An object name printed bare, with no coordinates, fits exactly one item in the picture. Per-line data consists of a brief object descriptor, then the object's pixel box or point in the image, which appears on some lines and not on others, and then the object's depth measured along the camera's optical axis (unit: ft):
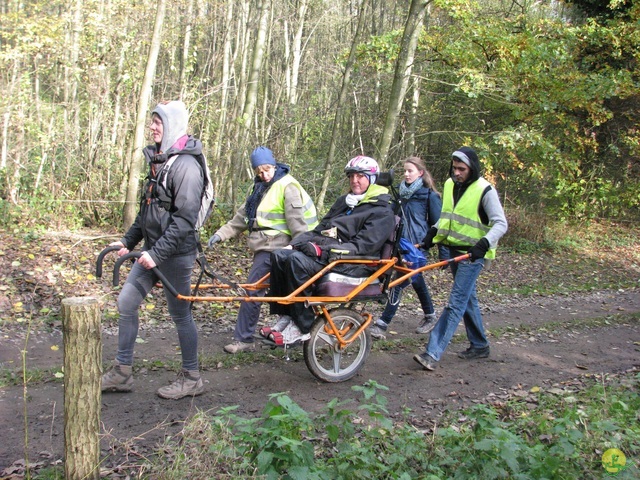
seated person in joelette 17.43
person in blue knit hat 19.79
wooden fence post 10.19
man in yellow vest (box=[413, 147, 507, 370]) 19.92
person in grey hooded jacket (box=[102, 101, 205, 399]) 15.10
